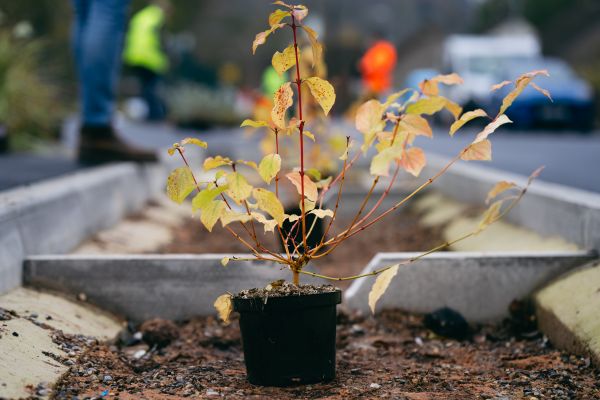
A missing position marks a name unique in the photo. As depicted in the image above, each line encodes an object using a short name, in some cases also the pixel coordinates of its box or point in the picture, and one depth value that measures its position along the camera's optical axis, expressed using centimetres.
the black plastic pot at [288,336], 285
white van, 2145
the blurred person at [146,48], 1698
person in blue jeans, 573
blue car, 1869
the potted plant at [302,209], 282
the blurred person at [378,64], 1911
